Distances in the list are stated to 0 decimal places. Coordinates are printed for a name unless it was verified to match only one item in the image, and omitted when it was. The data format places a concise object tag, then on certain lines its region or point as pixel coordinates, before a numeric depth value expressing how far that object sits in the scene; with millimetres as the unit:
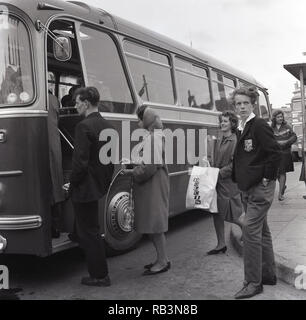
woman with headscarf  5191
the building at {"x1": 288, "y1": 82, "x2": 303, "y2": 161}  25625
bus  4789
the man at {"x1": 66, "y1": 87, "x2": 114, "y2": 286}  4648
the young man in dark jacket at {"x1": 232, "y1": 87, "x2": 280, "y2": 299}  4393
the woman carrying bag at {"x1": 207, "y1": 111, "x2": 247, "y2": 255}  5859
